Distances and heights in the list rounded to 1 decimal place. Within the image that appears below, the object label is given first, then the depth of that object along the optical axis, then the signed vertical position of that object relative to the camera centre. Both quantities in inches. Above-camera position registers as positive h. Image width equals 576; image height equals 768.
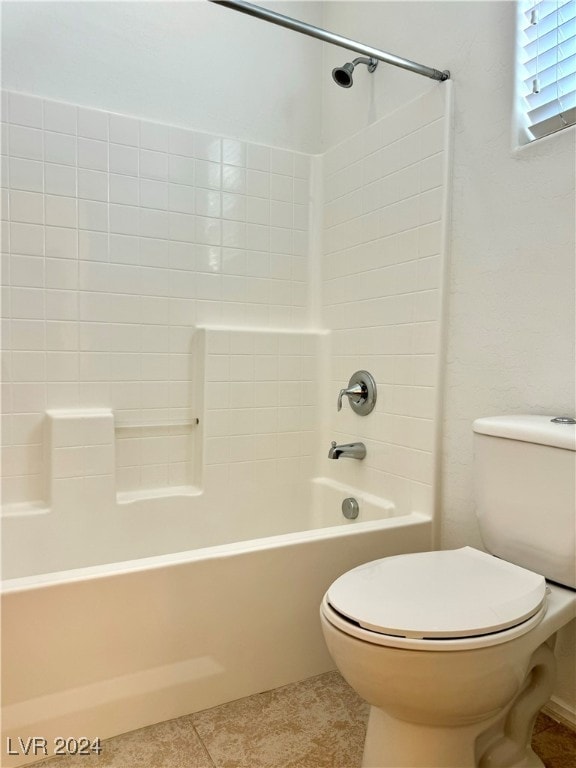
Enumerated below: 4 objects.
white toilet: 40.3 -18.9
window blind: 55.4 +31.2
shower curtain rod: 61.4 +37.5
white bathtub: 49.1 -26.1
